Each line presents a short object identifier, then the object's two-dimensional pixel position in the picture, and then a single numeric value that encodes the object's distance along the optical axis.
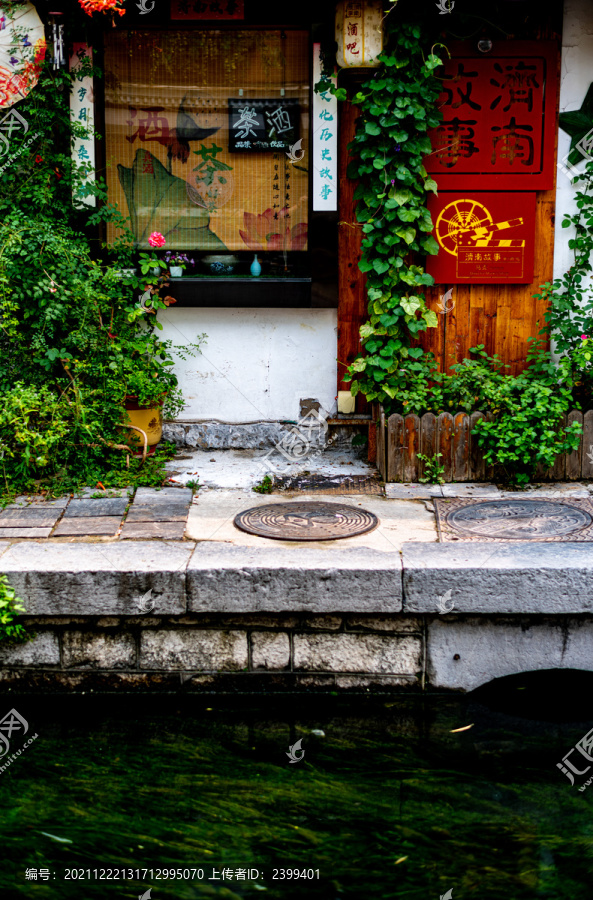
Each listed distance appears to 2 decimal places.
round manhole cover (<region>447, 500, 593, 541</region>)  5.28
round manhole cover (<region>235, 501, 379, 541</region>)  5.26
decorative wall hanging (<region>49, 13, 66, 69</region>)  6.60
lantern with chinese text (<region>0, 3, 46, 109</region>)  6.55
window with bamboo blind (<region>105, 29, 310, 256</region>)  7.08
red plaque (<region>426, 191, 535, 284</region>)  6.71
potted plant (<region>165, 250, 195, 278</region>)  7.21
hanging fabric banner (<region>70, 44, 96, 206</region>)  6.85
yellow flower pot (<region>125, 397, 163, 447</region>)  6.80
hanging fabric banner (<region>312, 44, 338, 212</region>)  6.82
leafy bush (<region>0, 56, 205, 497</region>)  6.14
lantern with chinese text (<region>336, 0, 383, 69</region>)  6.25
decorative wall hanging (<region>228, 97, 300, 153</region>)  7.15
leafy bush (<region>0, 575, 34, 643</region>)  4.60
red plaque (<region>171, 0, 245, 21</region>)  6.96
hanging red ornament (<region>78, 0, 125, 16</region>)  5.80
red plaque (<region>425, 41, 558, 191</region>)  6.55
